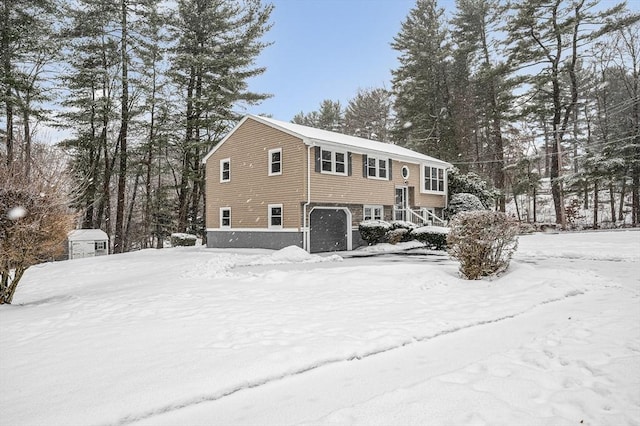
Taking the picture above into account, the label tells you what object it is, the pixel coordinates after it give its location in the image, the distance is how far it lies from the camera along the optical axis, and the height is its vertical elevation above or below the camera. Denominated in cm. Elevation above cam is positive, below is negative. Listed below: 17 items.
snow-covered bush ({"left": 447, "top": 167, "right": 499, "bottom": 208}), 2678 +208
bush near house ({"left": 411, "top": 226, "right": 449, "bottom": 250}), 1793 -96
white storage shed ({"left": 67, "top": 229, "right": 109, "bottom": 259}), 2361 -126
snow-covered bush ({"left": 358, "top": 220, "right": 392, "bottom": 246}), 1998 -67
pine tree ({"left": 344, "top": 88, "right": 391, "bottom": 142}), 4563 +1242
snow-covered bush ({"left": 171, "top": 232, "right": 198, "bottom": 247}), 2461 -119
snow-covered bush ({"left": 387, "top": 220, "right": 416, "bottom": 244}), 2033 -82
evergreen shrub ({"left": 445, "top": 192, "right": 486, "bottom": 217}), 2533 +81
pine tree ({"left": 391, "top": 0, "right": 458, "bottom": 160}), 3478 +1238
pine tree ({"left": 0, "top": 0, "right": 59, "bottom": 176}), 2055 +971
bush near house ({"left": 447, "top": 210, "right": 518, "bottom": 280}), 863 -62
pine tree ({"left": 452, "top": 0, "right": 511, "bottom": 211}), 3138 +1323
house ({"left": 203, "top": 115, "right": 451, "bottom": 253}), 1816 +170
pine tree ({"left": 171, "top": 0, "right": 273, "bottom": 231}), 2714 +1133
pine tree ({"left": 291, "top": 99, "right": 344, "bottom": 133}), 4847 +1325
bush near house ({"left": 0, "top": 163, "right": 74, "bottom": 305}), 745 +12
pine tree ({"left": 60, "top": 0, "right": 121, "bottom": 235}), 2412 +956
